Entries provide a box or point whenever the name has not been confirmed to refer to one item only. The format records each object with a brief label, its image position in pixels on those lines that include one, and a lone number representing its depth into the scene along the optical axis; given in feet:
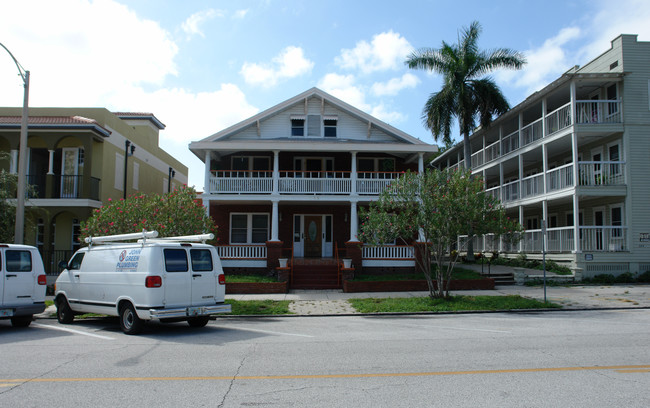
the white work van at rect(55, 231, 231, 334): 33.50
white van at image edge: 36.29
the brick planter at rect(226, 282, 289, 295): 60.29
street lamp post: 46.39
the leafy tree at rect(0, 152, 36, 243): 53.16
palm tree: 83.41
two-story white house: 71.51
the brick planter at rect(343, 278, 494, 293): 60.54
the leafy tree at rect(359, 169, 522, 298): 47.85
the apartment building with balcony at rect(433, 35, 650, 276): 67.82
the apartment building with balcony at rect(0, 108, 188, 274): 71.00
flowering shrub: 48.96
